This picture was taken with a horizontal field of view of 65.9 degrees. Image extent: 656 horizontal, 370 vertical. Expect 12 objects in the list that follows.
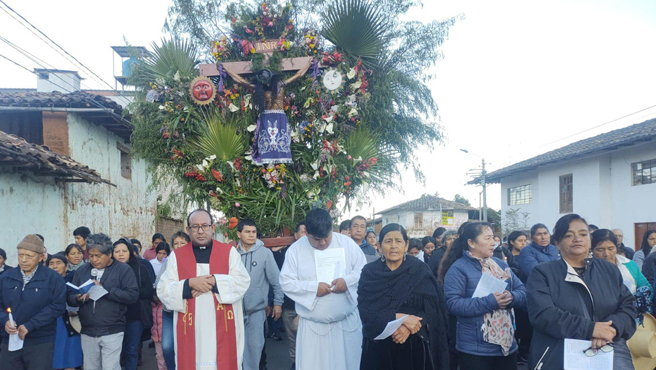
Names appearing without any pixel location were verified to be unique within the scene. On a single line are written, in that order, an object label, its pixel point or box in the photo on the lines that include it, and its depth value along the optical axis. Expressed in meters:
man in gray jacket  5.59
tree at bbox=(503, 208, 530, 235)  26.00
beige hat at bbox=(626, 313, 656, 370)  4.02
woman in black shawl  3.71
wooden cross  7.87
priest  4.51
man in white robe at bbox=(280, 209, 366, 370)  4.38
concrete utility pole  26.50
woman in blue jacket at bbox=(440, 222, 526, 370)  3.93
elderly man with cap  4.73
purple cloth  7.55
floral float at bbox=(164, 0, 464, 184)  9.10
